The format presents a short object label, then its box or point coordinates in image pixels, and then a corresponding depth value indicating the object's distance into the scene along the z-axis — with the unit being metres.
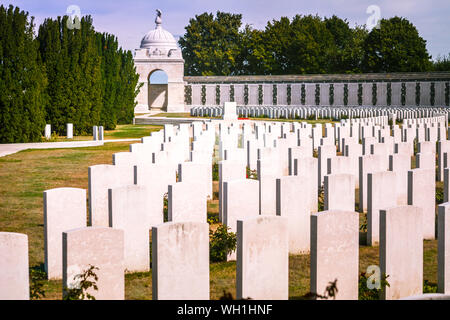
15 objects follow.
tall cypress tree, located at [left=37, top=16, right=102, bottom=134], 24.64
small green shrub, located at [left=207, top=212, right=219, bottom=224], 9.10
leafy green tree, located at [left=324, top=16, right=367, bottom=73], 65.75
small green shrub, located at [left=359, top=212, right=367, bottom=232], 8.44
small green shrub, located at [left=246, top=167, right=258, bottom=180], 12.06
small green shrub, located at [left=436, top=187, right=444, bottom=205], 10.38
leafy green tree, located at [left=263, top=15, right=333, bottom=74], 64.94
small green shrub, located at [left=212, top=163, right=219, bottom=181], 14.18
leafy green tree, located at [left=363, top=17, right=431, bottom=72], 61.06
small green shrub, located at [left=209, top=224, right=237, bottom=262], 7.43
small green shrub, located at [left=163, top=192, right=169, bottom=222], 9.77
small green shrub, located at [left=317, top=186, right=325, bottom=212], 9.82
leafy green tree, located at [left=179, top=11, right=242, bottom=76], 72.88
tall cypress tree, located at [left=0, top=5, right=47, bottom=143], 20.98
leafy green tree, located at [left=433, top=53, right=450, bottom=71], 69.48
